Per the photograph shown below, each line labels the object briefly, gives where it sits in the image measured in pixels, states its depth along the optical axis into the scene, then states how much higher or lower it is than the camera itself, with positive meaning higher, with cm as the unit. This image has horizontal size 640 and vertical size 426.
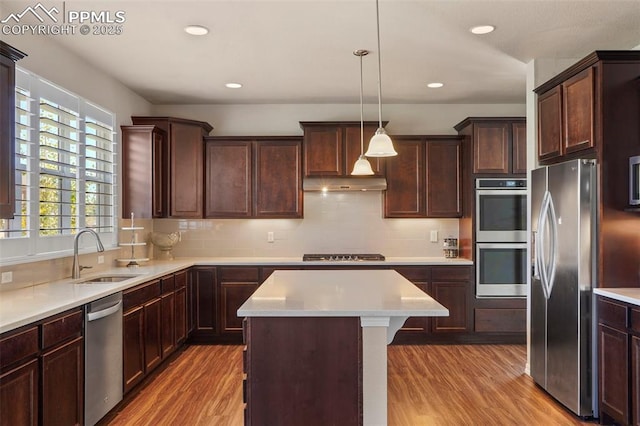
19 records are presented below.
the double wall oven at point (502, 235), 462 -22
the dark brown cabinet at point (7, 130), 228 +47
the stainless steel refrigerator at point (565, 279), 290 -47
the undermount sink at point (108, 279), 345 -50
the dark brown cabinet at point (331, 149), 489 +76
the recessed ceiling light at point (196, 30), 307 +135
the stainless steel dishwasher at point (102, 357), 263 -90
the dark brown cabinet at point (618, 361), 254 -91
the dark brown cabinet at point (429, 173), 493 +48
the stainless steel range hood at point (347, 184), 486 +36
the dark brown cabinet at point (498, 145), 462 +75
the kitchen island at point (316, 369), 227 -81
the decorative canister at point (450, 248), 503 -39
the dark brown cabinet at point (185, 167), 475 +55
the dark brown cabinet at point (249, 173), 495 +49
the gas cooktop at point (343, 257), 479 -47
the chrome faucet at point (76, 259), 328 -32
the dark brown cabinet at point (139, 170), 443 +48
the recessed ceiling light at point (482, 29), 307 +134
